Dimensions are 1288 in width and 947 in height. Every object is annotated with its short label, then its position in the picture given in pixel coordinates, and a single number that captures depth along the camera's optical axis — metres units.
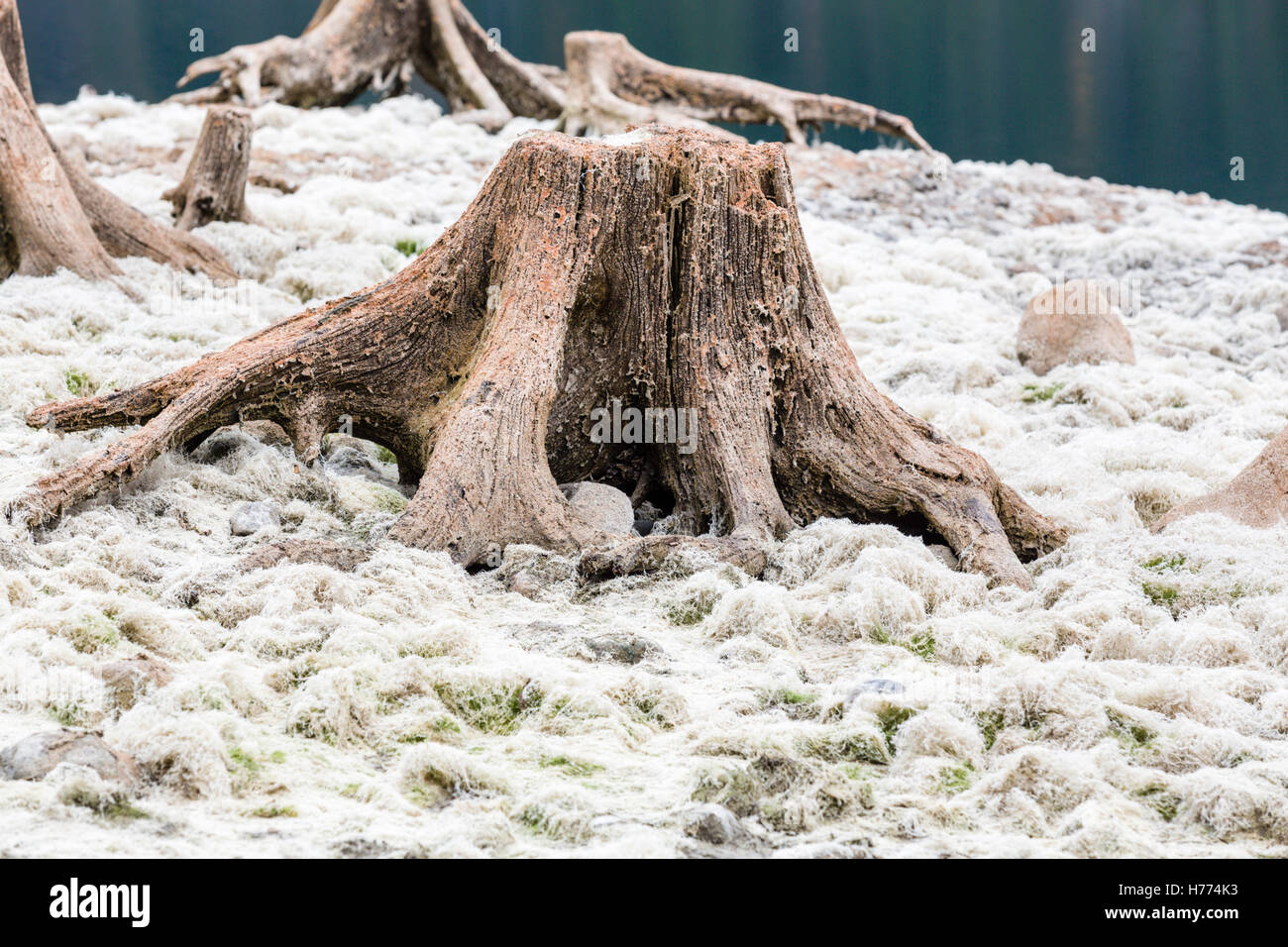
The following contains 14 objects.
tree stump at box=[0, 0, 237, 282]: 16.56
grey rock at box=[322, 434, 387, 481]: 12.32
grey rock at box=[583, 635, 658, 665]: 8.38
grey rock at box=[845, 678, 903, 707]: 7.81
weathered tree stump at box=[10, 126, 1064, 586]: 11.18
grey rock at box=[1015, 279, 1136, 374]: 18.47
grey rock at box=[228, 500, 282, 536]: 10.35
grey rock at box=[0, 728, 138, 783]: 6.14
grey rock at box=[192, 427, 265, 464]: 11.78
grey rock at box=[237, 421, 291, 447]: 12.16
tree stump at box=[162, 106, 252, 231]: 19.42
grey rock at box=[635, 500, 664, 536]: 11.66
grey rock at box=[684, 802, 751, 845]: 6.08
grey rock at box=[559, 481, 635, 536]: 11.09
